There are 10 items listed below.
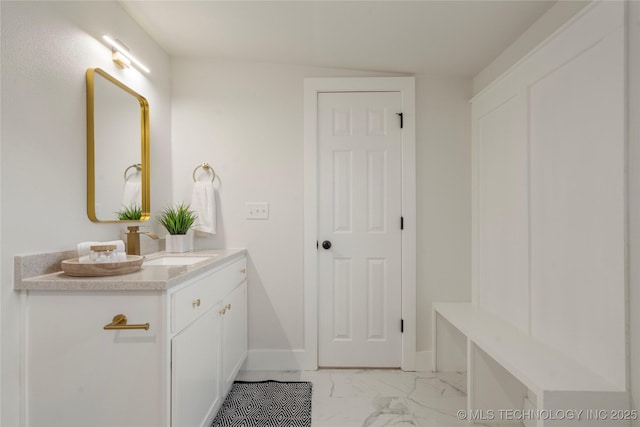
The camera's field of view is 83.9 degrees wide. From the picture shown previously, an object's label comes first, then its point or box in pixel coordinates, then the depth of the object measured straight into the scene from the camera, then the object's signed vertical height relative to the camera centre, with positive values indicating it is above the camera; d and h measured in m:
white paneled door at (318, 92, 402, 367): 2.59 -0.12
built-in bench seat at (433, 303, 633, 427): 1.28 -0.68
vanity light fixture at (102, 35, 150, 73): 1.81 +0.86
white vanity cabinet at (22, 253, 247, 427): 1.30 -0.54
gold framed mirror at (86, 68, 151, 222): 1.69 +0.33
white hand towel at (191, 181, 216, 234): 2.50 +0.04
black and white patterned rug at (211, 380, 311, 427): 1.96 -1.15
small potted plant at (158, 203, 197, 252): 2.33 -0.10
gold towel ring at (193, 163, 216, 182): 2.59 +0.33
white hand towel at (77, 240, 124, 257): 1.55 -0.15
